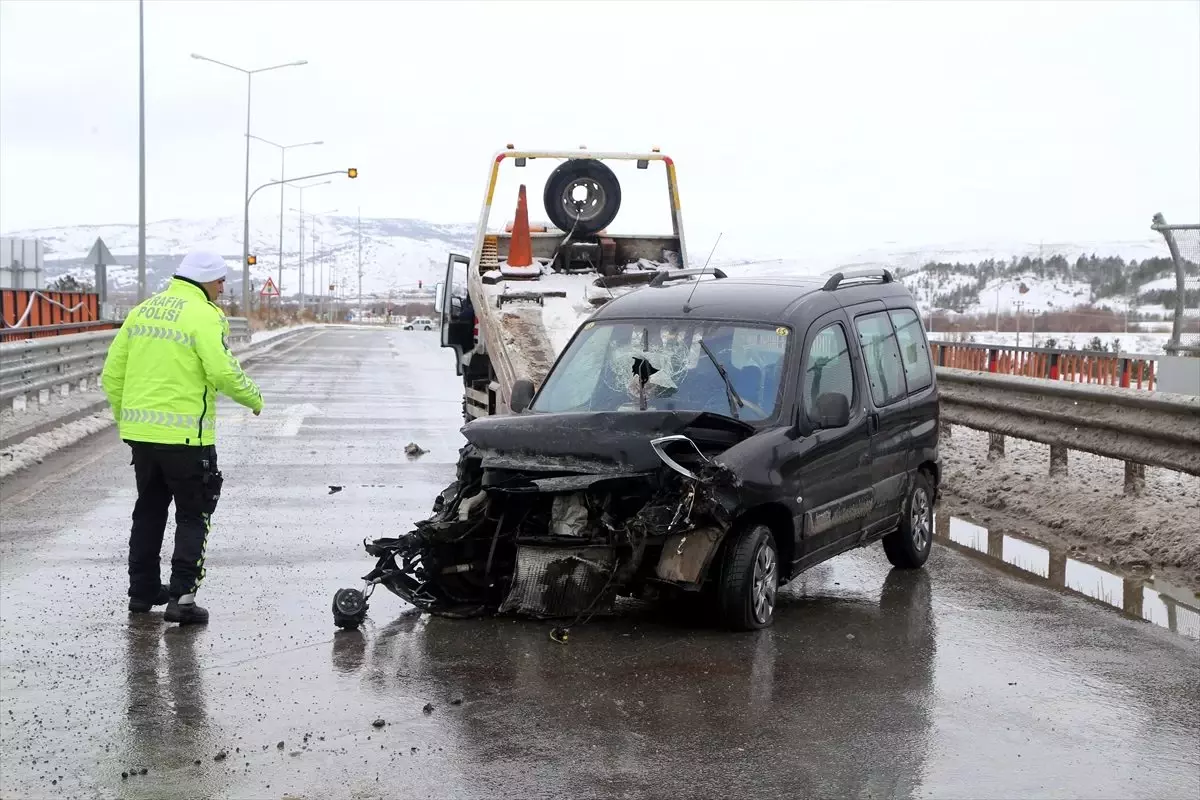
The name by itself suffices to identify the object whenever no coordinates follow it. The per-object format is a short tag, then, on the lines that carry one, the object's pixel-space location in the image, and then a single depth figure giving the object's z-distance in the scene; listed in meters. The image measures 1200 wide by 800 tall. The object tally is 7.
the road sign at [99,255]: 29.30
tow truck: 12.75
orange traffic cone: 13.96
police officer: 7.23
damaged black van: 6.87
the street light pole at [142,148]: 32.75
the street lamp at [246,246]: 52.56
